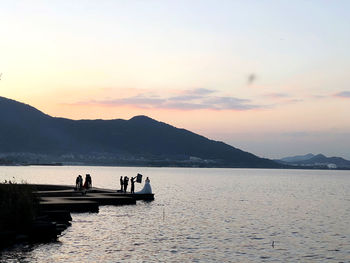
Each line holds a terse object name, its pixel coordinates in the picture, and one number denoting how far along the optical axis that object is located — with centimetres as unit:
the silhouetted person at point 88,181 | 7256
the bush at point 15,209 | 3722
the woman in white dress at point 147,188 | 7400
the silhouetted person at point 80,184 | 6926
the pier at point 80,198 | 5228
